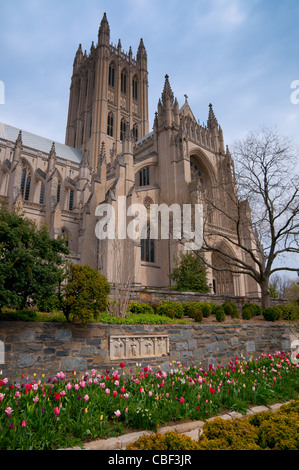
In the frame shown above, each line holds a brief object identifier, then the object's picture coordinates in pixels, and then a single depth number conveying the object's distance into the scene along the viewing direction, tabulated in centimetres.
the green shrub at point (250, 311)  1511
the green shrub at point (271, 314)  1471
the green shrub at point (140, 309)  1215
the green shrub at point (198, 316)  1215
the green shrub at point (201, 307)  1334
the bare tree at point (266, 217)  1758
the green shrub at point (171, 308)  1209
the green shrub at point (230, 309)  1477
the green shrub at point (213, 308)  1471
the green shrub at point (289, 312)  1199
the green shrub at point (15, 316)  716
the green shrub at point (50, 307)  940
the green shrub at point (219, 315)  1283
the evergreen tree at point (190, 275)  2086
